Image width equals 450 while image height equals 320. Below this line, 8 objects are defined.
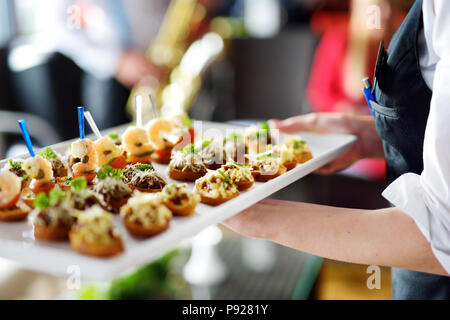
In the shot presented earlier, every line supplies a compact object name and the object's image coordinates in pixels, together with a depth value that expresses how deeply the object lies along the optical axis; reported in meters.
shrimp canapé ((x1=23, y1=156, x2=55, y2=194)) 0.56
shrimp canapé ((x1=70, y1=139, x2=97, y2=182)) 0.62
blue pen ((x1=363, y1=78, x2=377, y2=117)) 0.70
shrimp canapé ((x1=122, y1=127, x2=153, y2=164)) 0.72
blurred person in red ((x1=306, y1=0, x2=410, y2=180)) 1.44
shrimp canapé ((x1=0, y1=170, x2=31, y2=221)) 0.52
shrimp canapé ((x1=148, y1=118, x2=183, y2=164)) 0.75
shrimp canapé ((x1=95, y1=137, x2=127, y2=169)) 0.67
